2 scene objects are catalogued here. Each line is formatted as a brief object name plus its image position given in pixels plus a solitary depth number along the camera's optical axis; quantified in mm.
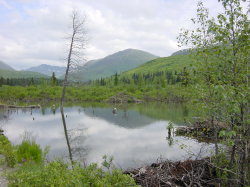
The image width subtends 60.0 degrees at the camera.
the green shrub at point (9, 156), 10500
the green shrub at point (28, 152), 11281
